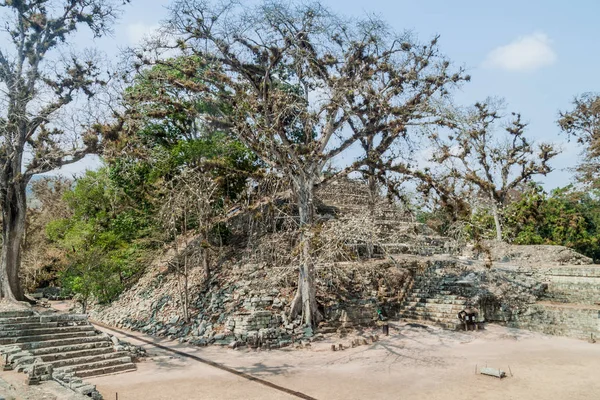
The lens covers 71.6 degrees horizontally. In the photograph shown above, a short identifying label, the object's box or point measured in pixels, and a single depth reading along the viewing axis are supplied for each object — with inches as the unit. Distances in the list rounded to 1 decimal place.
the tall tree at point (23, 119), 586.2
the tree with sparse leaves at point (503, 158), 1009.5
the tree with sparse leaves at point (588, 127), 973.8
